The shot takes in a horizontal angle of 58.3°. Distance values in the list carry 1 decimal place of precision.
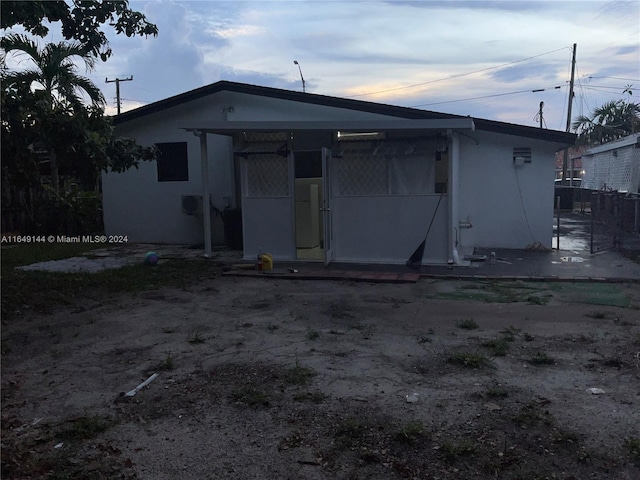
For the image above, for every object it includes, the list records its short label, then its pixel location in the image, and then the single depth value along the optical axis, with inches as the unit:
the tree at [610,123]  1206.0
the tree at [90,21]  308.3
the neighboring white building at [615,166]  761.0
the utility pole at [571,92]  1311.5
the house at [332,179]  402.0
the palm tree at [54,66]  459.2
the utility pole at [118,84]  1451.2
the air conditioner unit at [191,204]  539.8
